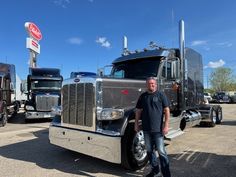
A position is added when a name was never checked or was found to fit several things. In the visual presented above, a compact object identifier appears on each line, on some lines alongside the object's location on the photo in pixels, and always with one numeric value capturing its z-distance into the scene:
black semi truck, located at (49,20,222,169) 3.63
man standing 3.14
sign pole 19.26
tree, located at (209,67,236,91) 58.93
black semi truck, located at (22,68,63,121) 9.37
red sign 19.55
